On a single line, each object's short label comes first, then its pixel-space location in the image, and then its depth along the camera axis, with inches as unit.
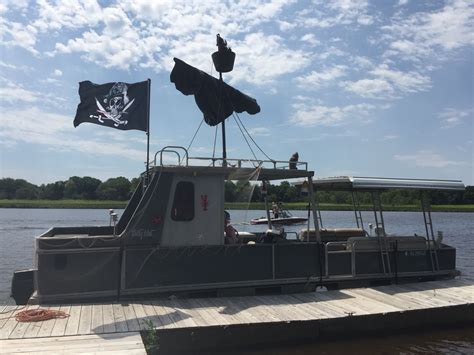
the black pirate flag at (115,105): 361.7
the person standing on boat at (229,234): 388.5
